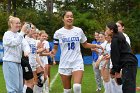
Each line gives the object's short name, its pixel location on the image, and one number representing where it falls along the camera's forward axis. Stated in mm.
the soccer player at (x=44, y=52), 13529
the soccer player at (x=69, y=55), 10858
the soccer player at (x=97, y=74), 16255
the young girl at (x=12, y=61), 10794
